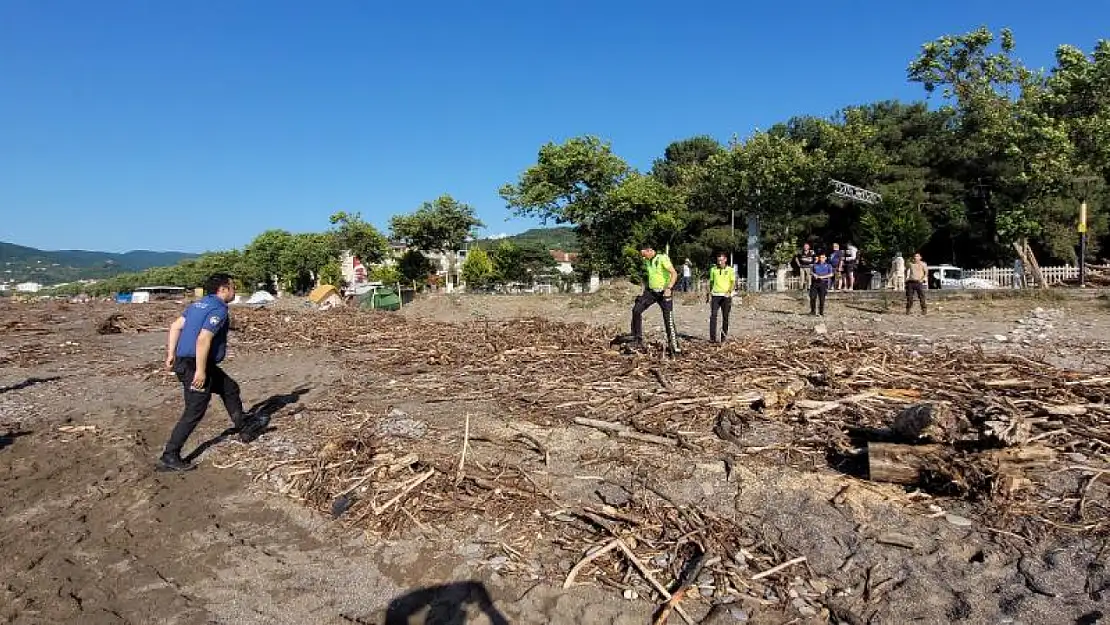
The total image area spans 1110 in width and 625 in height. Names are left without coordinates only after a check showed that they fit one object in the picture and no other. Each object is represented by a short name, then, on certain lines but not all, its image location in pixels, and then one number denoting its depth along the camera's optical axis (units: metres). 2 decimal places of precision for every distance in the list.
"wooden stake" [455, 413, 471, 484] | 5.00
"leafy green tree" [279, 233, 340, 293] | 65.56
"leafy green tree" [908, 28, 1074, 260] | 22.50
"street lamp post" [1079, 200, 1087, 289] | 18.72
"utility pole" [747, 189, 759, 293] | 28.42
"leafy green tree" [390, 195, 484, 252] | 50.19
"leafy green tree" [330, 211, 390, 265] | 57.53
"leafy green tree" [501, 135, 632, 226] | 41.06
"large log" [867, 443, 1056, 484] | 4.45
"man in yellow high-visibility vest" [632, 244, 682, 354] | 9.70
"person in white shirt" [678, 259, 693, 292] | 28.21
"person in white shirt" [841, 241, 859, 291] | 23.34
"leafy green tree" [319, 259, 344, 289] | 61.51
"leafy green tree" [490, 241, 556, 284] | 55.22
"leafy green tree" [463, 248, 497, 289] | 53.97
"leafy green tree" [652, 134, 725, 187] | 51.88
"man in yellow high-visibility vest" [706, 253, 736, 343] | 11.26
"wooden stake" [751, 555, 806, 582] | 3.60
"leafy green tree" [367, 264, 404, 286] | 58.59
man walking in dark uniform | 5.81
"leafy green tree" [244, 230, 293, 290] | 76.49
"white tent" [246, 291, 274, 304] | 40.61
